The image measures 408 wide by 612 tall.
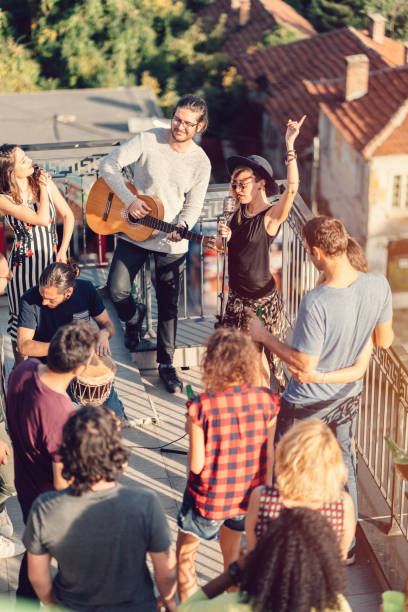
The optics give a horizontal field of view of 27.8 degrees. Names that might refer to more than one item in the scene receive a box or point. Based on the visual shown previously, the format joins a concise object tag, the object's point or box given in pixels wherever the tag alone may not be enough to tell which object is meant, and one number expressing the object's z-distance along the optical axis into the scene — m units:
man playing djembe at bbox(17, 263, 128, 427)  4.65
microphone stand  5.11
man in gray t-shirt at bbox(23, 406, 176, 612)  2.96
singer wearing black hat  4.96
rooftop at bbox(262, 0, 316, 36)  41.69
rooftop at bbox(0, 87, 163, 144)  17.84
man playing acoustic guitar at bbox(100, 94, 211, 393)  5.58
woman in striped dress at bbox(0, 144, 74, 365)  5.23
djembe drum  4.82
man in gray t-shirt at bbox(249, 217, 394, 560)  3.99
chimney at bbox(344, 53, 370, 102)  31.84
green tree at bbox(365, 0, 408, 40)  39.50
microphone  5.13
